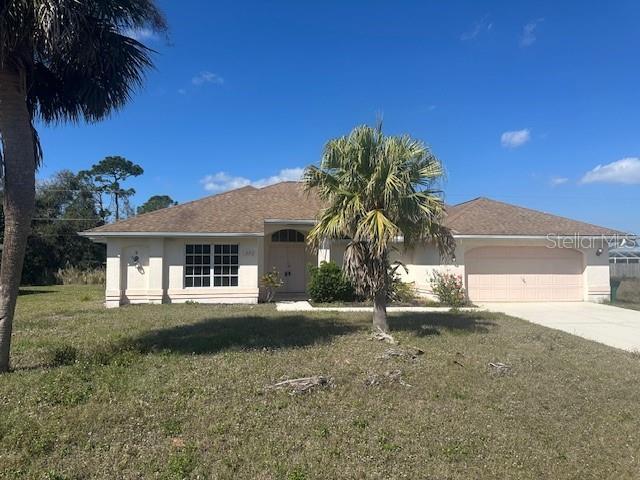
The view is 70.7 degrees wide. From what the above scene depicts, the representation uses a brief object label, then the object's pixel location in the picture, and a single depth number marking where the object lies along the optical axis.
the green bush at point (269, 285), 17.23
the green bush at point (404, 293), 17.08
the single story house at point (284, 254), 16.64
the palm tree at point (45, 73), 5.98
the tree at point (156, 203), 58.50
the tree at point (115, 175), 47.69
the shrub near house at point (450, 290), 16.72
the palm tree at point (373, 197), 9.22
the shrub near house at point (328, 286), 16.70
